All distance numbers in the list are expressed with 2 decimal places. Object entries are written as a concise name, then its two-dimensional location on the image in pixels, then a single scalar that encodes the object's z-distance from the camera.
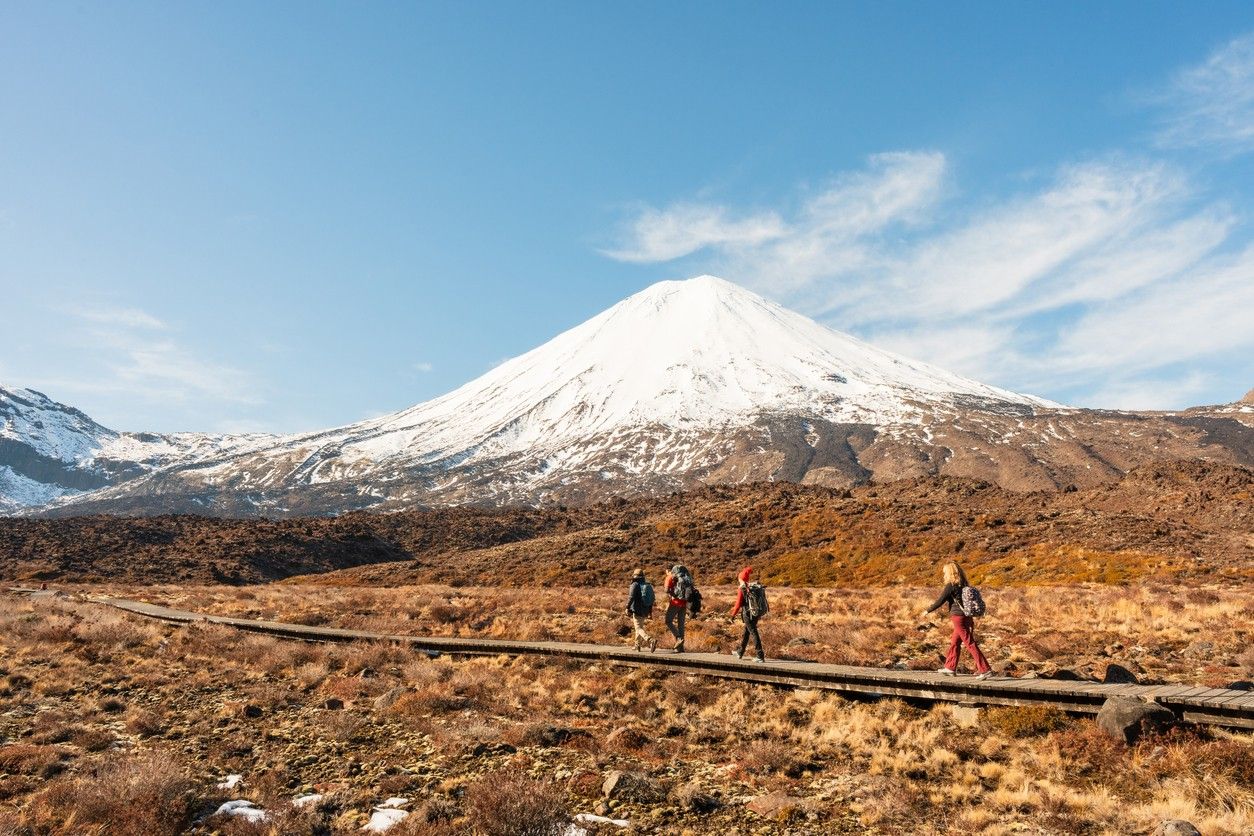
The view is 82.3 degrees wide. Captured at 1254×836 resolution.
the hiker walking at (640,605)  15.49
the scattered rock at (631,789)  7.96
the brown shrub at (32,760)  9.06
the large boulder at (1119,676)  10.49
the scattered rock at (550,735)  10.02
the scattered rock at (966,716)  9.84
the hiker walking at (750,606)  13.62
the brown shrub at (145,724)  10.95
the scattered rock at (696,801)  7.66
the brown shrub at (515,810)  6.96
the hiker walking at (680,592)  15.30
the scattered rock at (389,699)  12.22
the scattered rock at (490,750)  9.62
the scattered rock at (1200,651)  13.51
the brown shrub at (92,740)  10.06
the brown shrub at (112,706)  12.34
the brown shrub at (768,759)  8.80
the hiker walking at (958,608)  11.19
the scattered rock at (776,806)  7.39
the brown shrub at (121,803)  7.32
